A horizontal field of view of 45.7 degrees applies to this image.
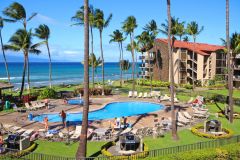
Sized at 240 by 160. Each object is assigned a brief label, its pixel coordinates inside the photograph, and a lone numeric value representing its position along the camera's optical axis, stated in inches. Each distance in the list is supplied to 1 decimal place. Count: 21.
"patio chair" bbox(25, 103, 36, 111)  1338.6
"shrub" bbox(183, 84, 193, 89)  2276.1
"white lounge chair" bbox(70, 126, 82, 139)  854.0
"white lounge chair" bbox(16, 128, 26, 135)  895.7
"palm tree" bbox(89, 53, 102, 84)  2351.1
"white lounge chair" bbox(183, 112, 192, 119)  1112.8
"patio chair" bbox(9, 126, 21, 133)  922.0
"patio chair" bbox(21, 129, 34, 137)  868.9
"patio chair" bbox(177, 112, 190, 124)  1032.1
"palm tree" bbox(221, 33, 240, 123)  1920.5
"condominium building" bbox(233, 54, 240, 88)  2381.4
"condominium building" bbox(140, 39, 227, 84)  2527.1
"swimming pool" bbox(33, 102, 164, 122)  1233.4
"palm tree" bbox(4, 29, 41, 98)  1611.7
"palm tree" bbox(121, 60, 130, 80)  3203.7
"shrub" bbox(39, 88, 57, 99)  1673.2
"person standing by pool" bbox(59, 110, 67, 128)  993.1
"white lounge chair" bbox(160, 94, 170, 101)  1635.8
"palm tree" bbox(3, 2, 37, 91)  1735.9
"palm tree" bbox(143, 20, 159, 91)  2389.3
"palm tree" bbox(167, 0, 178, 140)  825.5
